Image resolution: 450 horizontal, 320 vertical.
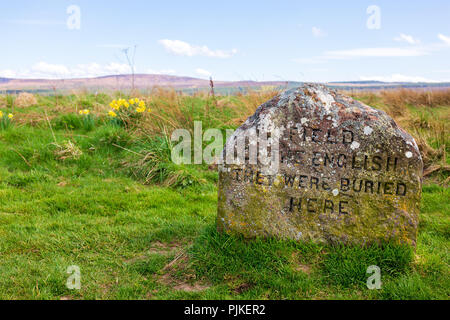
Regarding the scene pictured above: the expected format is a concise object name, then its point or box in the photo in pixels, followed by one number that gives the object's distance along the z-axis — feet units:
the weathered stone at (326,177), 12.40
